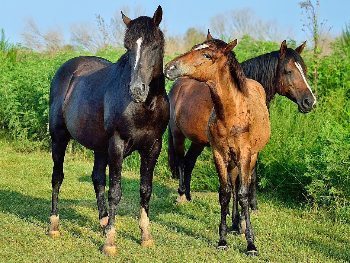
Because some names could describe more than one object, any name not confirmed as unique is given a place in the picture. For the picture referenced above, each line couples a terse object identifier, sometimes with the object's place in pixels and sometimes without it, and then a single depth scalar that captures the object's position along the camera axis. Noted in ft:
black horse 20.01
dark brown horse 27.35
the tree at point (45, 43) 76.79
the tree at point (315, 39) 42.45
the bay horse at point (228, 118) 20.04
